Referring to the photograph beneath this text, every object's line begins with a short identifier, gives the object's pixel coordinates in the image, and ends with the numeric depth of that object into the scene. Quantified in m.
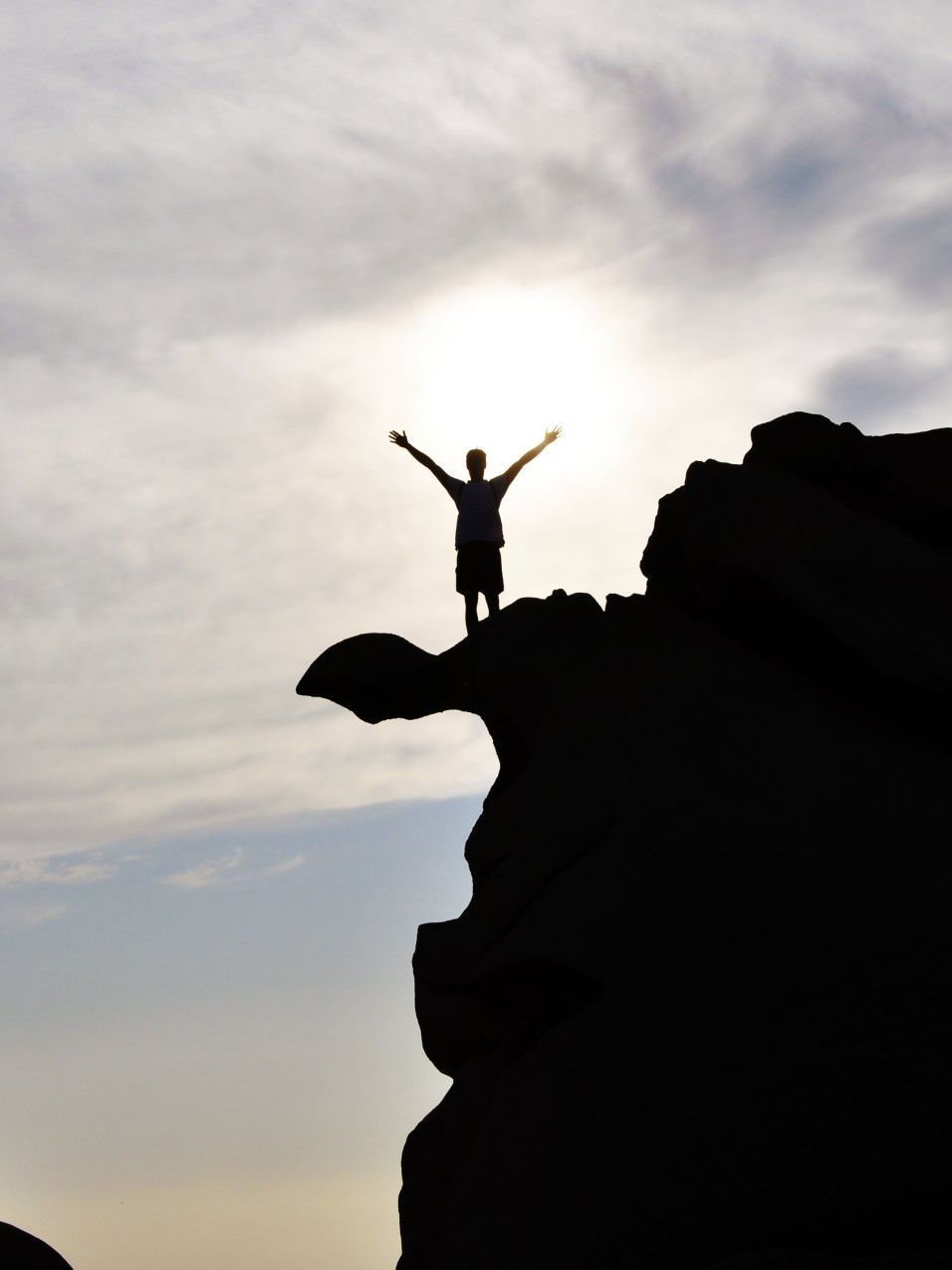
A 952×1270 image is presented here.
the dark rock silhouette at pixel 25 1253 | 15.70
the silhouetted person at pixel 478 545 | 16.70
